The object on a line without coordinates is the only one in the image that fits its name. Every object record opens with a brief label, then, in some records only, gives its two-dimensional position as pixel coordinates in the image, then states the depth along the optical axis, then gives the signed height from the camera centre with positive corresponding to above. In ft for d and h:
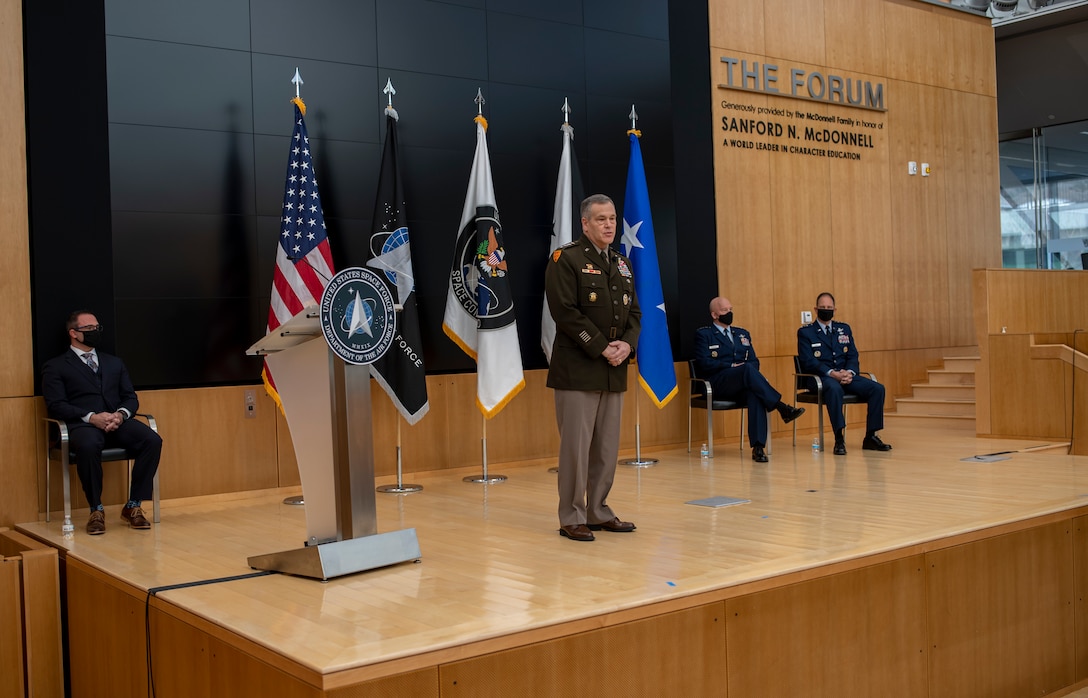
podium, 12.15 -1.37
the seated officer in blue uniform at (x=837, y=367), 24.12 -0.95
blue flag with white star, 23.35 +1.05
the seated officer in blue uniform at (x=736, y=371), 23.25 -0.93
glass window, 41.04 +5.30
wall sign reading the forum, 28.43 +6.35
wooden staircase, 29.78 -2.22
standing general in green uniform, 14.30 -0.37
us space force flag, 20.65 +0.92
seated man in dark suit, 16.58 -1.05
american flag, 19.38 +1.95
